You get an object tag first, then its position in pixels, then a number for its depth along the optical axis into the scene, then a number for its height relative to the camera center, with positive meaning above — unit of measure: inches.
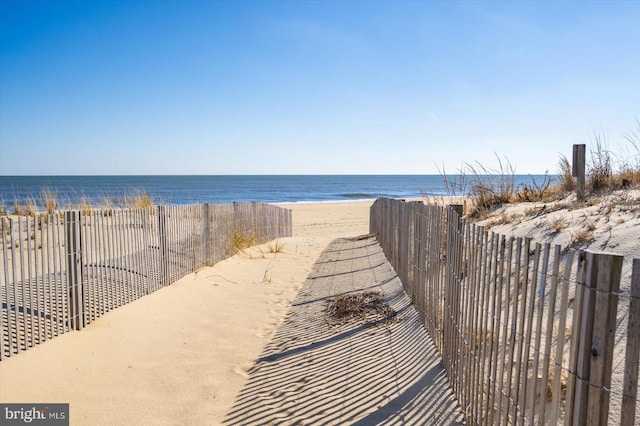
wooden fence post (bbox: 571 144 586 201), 305.4 +8.8
